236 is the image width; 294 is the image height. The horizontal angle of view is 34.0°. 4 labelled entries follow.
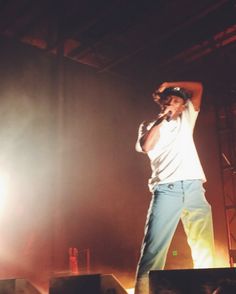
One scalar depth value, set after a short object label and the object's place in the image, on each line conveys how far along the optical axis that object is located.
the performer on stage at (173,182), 3.23
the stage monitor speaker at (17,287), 2.63
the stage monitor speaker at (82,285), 2.54
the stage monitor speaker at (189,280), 2.27
